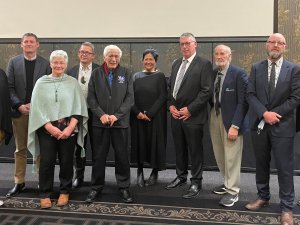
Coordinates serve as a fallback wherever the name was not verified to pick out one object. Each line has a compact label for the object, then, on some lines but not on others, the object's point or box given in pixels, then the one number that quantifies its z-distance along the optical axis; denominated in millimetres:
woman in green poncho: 3254
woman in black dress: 3770
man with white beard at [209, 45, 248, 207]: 3289
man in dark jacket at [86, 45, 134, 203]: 3350
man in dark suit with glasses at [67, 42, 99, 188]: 3652
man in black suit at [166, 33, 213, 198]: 3457
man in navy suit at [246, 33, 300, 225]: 2912
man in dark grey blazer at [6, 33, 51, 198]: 3541
